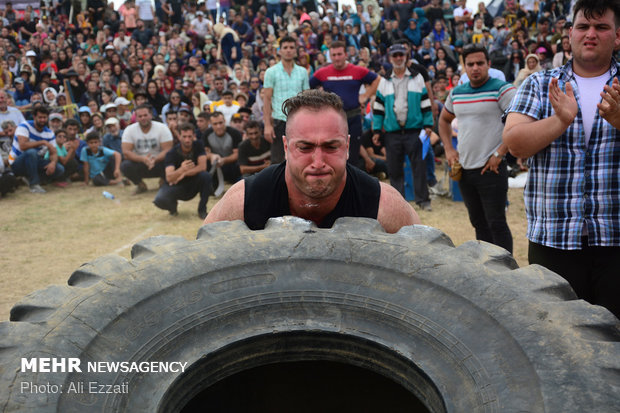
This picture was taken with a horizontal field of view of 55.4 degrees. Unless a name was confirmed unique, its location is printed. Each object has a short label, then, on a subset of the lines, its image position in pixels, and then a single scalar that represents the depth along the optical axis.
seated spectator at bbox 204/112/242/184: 9.23
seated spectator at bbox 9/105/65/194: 9.53
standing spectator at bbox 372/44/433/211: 7.10
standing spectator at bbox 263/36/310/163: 7.46
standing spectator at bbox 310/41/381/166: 7.30
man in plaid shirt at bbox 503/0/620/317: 2.39
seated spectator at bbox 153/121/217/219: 7.57
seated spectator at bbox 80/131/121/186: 9.98
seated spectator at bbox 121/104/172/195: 9.32
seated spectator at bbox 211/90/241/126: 10.95
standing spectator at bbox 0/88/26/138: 10.85
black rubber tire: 1.42
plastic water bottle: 8.77
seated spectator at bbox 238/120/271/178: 8.93
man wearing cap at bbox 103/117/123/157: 10.80
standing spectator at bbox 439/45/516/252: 4.47
